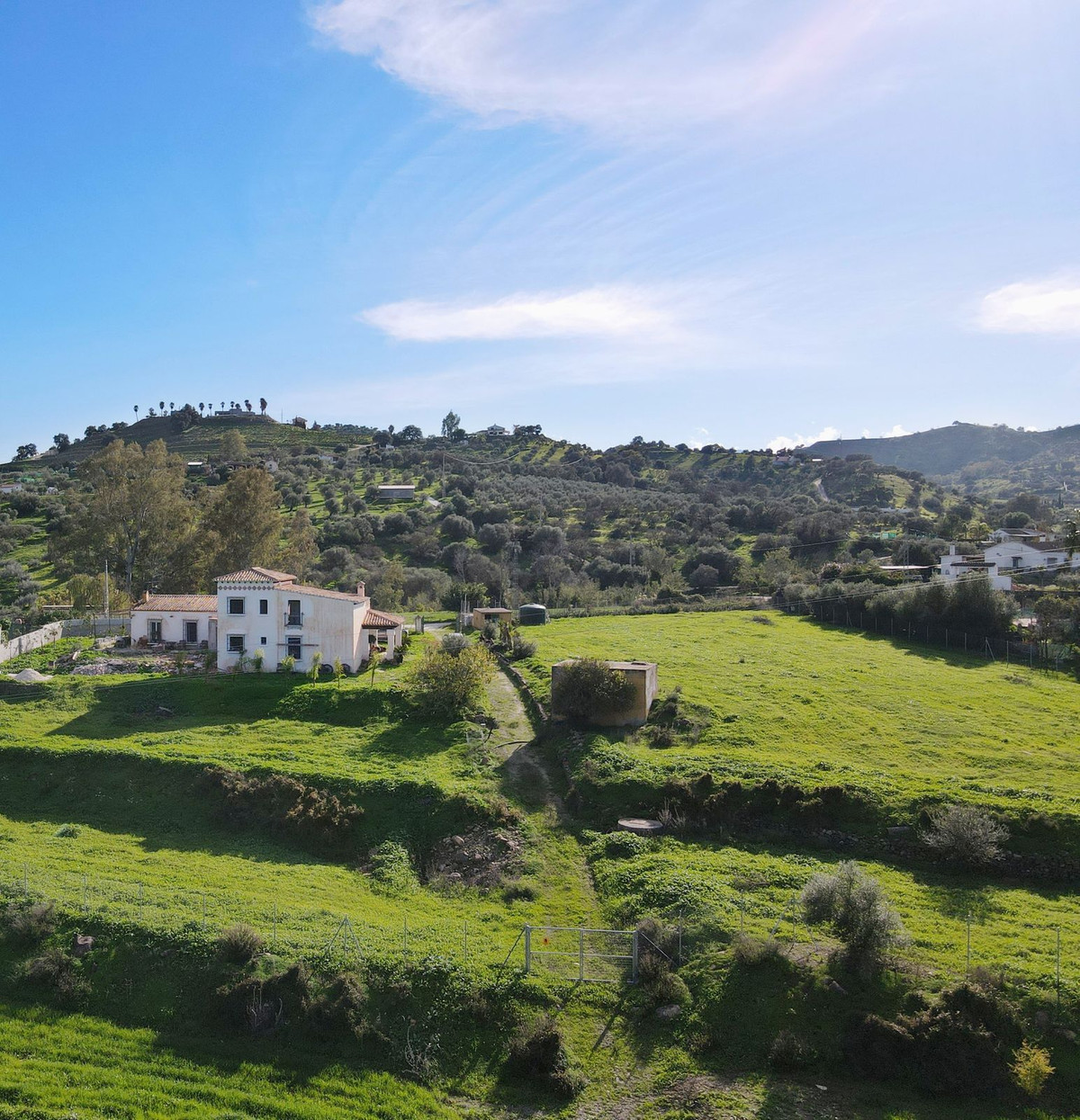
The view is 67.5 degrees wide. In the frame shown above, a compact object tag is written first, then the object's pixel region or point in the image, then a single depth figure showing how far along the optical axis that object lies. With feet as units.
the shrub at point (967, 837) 74.08
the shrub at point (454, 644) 124.16
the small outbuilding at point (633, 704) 111.45
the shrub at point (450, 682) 116.06
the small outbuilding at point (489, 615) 178.29
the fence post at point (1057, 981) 54.44
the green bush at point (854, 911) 59.47
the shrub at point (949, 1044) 51.13
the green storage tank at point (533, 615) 196.13
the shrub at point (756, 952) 58.95
